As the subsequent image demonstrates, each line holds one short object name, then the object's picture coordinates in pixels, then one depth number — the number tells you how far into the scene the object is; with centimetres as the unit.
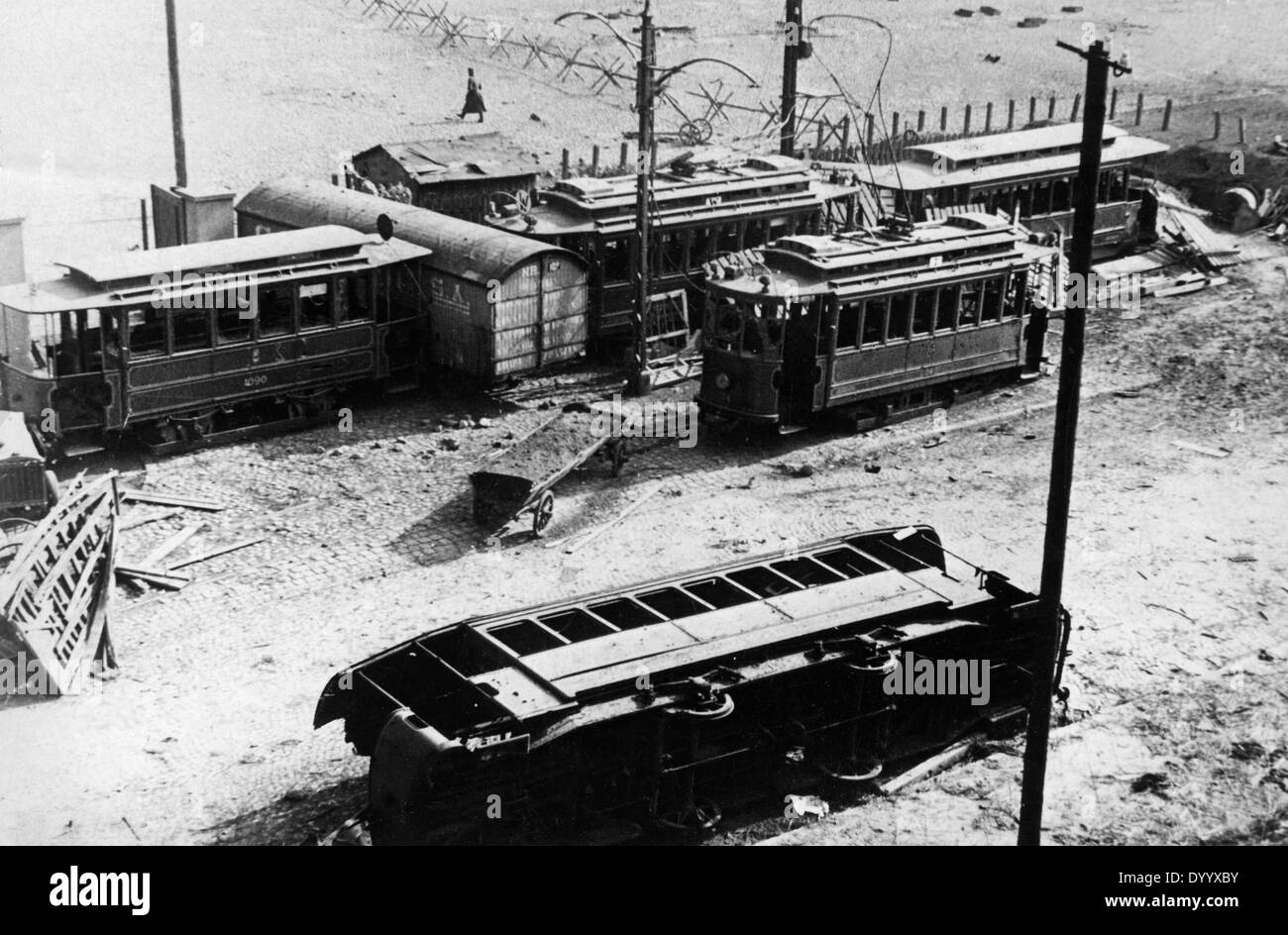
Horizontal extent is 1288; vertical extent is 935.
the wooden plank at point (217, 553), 1827
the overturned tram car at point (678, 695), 1207
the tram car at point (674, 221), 2639
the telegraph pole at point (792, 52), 3133
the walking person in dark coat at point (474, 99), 4012
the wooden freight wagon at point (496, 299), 2375
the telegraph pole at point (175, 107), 2911
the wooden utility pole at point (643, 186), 2208
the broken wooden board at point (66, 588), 1454
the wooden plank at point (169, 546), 1820
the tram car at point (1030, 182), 3031
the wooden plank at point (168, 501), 1988
